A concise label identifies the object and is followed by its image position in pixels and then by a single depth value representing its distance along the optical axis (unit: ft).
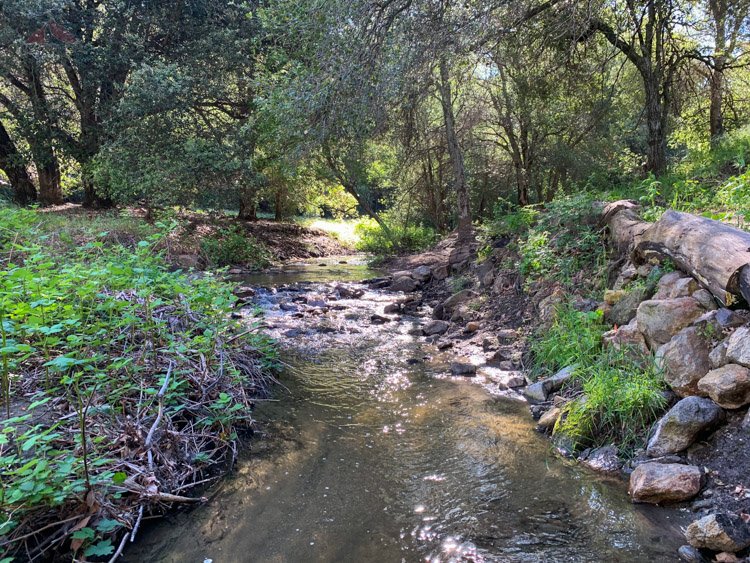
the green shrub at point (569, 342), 17.58
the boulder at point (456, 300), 29.78
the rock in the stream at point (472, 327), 25.29
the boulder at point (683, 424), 11.72
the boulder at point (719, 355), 12.25
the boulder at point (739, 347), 11.53
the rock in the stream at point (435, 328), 25.89
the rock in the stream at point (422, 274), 40.99
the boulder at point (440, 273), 39.77
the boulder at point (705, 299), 14.13
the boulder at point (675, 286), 15.15
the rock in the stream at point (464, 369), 19.65
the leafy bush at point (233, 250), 51.46
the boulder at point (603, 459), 12.36
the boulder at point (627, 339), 15.53
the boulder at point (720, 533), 8.80
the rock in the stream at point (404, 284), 39.20
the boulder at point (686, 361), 12.81
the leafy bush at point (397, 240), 63.46
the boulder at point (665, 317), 14.37
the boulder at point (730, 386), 11.46
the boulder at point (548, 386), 16.70
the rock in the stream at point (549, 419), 14.69
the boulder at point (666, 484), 10.63
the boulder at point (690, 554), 9.05
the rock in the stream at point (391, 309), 31.36
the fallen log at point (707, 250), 12.62
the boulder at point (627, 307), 17.39
